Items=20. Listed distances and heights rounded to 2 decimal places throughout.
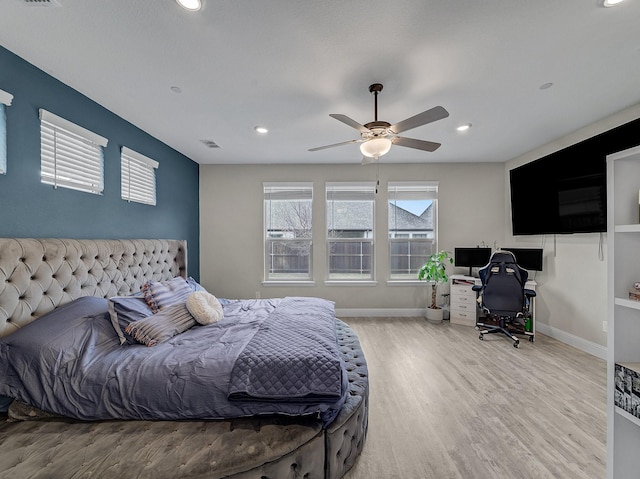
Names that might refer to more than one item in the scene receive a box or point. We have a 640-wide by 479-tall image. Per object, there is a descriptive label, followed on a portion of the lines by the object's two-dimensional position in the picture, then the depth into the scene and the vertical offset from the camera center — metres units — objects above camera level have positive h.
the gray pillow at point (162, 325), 1.94 -0.65
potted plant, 4.40 -0.55
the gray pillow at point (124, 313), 1.96 -0.55
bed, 1.30 -0.92
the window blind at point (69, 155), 2.14 +0.73
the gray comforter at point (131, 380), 1.51 -0.79
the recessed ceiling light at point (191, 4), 1.50 +1.31
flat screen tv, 2.91 +0.69
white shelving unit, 1.20 -0.26
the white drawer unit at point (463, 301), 4.27 -0.95
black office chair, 3.51 -0.64
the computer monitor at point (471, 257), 4.45 -0.27
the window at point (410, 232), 4.77 +0.15
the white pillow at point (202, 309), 2.39 -0.61
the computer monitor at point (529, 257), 3.96 -0.25
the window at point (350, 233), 4.74 +0.13
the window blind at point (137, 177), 2.98 +0.74
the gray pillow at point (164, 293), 2.39 -0.50
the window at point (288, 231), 4.73 +0.17
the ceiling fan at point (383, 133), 2.10 +0.91
